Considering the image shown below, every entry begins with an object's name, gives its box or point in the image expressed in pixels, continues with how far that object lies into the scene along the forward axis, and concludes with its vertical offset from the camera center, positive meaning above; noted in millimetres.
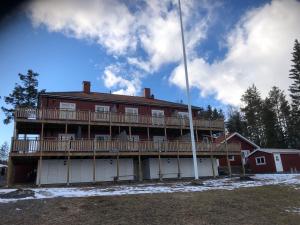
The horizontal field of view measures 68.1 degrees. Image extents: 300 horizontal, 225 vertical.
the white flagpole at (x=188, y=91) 15040 +5113
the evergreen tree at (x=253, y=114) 43890 +8768
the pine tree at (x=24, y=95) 31189 +10586
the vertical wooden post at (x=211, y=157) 20956 +338
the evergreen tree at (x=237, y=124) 45331 +7233
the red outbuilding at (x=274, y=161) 26598 -319
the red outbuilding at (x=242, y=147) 29626 +1634
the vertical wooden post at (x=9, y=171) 15192 -98
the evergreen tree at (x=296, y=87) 37002 +11516
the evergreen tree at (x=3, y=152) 68534 +5524
